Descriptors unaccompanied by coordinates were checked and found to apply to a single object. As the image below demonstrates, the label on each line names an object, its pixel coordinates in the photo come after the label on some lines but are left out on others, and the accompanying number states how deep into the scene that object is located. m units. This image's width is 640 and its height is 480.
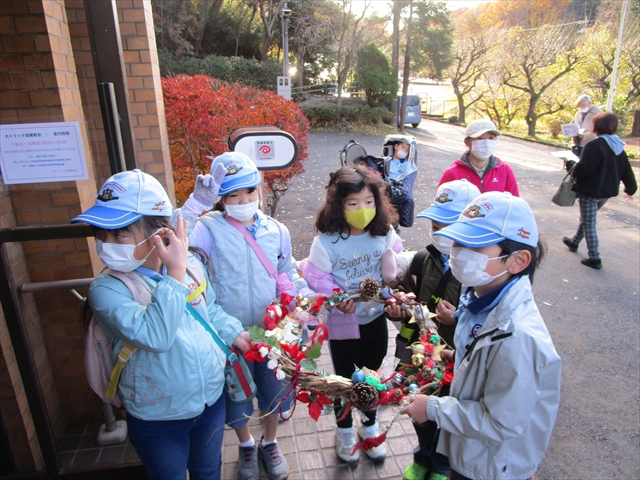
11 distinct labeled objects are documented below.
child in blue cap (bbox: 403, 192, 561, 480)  1.64
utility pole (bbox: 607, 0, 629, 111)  14.77
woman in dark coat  6.16
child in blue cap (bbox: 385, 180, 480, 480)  2.44
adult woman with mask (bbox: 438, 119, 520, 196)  4.25
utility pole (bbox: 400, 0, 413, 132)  22.06
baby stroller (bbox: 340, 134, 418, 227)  4.84
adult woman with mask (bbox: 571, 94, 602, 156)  9.45
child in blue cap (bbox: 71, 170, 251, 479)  1.80
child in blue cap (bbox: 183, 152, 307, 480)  2.44
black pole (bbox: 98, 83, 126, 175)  2.40
